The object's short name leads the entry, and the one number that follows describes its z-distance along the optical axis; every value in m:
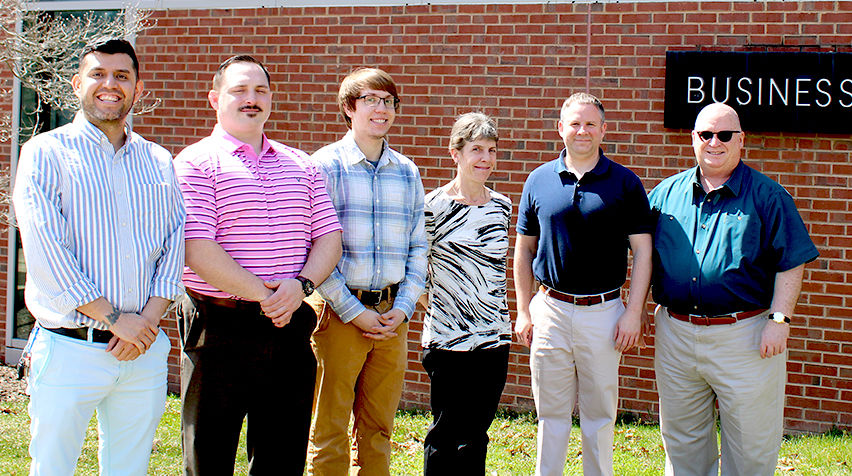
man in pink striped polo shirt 3.08
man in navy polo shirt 3.81
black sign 5.20
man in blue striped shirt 2.75
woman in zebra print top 3.79
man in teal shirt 3.65
